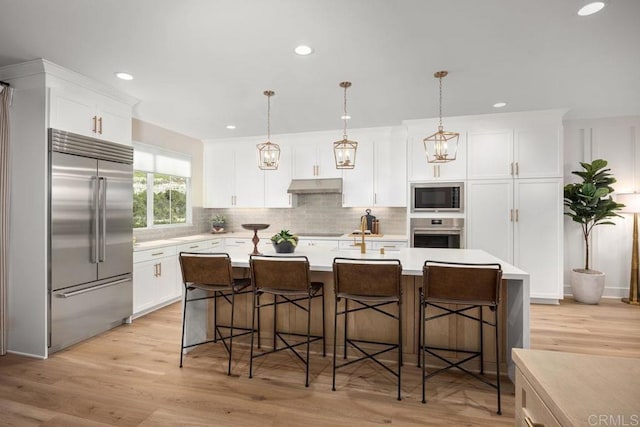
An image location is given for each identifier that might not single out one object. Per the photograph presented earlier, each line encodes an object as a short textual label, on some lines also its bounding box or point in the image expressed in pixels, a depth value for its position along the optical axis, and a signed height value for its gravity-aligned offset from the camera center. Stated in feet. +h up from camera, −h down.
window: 15.60 +1.27
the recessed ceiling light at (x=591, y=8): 6.76 +4.23
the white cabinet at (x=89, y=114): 10.11 +3.27
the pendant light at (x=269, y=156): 10.92 +1.86
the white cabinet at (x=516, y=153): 14.73 +2.68
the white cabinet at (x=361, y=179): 17.60 +1.75
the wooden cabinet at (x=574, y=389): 2.16 -1.31
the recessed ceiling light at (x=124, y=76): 10.28 +4.25
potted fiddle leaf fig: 14.52 +0.23
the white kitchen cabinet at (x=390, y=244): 16.10 -1.56
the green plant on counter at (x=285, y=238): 10.25 -0.80
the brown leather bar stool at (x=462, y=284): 7.20 -1.59
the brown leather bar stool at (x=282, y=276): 8.15 -1.60
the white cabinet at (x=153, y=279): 13.25 -2.82
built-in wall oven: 15.58 -1.03
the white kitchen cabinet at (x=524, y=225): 14.78 -0.59
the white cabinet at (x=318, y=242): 16.98 -1.57
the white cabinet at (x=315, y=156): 18.15 +3.08
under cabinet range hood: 17.62 +1.40
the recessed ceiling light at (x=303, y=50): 8.54 +4.22
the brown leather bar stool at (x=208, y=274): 8.77 -1.66
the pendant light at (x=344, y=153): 9.85 +1.77
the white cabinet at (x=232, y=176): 19.51 +2.13
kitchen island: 8.13 -2.88
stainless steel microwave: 15.61 +0.71
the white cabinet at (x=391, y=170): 17.07 +2.18
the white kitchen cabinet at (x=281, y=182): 18.85 +1.73
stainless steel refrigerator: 10.02 -0.81
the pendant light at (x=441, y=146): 9.44 +1.88
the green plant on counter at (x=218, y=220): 20.16 -0.49
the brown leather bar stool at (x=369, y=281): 7.63 -1.60
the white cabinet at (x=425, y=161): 15.65 +2.42
